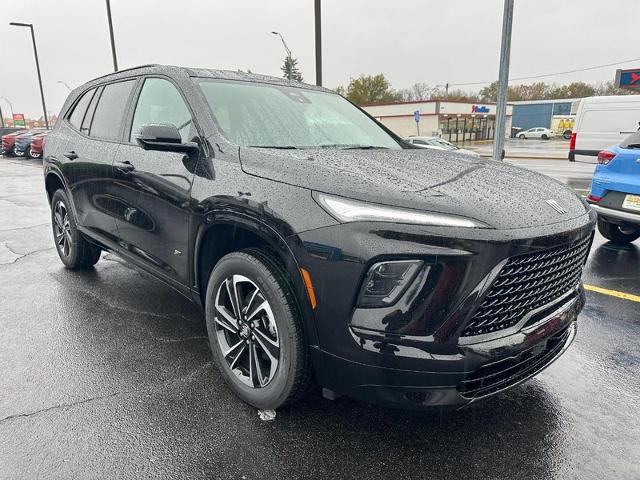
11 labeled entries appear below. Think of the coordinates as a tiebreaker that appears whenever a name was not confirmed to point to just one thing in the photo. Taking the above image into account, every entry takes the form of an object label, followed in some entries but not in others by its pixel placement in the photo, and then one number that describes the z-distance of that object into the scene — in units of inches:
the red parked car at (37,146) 759.1
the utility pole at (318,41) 478.6
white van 569.0
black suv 70.9
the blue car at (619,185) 184.2
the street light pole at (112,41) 825.5
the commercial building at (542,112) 2396.0
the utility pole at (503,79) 375.9
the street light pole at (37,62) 1109.6
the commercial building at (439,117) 1653.5
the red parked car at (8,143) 975.5
